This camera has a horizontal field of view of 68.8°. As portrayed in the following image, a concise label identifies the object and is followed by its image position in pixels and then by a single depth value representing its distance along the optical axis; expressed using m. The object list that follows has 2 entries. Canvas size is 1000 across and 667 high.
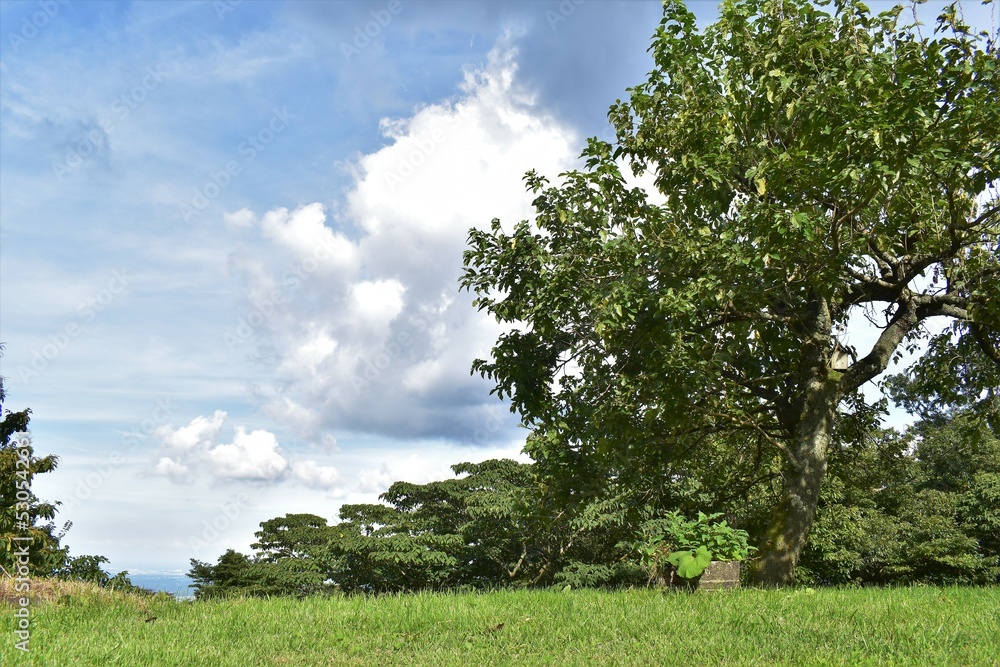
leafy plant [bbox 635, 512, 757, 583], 11.89
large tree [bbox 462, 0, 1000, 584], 12.14
